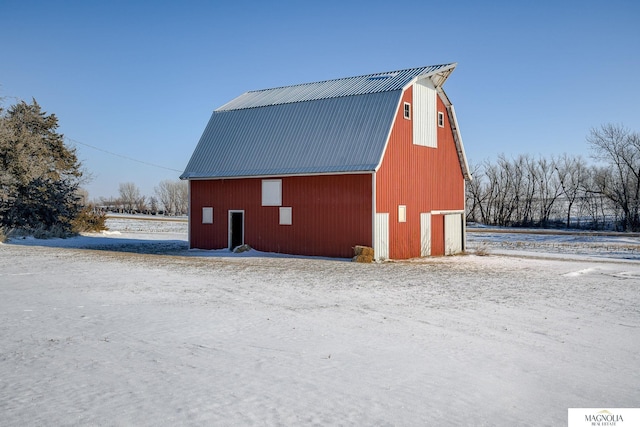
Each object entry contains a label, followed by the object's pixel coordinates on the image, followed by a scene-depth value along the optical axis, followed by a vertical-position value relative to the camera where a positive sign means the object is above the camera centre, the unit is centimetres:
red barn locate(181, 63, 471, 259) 2172 +191
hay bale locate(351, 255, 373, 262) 2054 -156
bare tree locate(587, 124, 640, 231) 4853 +297
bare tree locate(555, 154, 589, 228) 6053 +394
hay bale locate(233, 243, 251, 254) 2381 -140
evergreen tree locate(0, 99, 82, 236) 3206 +163
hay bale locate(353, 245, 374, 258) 2066 -131
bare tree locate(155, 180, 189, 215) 9585 +365
